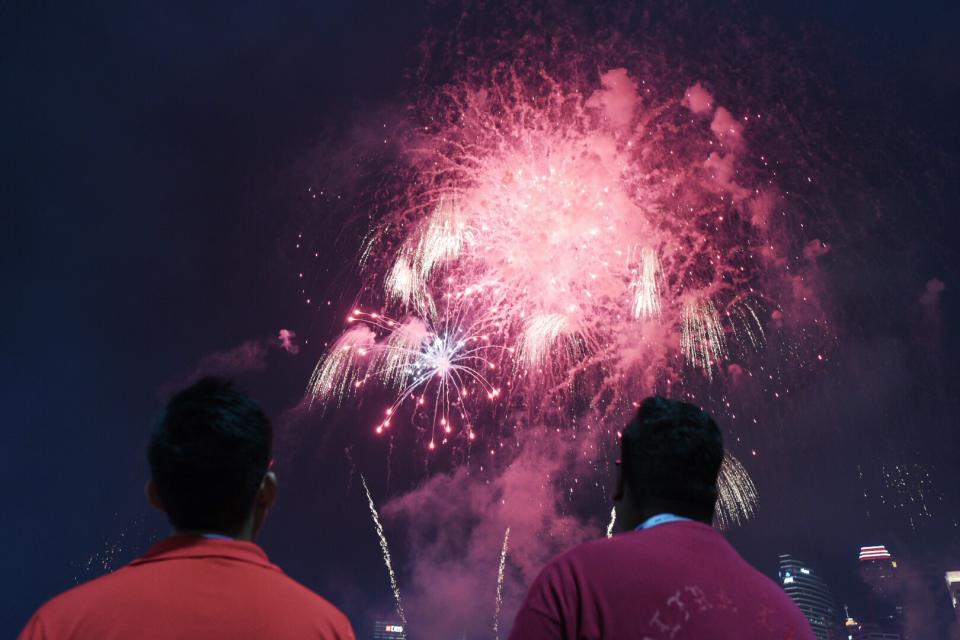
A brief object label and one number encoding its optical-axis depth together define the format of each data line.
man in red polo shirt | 2.03
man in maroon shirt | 2.35
